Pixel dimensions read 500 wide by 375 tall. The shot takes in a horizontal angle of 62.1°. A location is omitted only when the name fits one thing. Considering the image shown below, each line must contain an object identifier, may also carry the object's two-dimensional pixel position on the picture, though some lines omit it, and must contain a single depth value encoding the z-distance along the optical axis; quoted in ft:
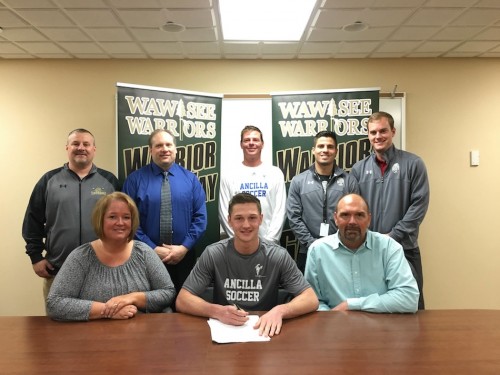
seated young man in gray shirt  7.06
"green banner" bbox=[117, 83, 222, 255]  13.05
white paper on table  5.45
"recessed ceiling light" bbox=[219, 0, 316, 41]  10.21
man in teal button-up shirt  7.23
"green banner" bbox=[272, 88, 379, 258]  13.55
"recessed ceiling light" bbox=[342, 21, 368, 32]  11.34
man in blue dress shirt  10.46
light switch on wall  14.73
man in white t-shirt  11.45
